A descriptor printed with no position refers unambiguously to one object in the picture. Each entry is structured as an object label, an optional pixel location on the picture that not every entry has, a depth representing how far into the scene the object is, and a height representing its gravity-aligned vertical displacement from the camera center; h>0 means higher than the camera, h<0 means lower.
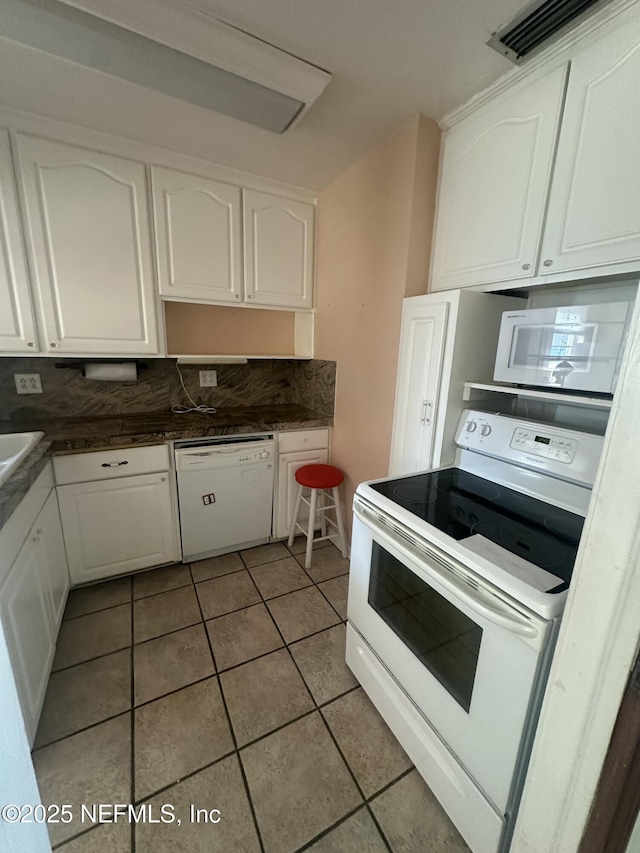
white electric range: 0.83 -0.67
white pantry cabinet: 1.45 -0.03
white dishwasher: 2.03 -0.89
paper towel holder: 2.07 -0.13
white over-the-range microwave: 1.05 +0.03
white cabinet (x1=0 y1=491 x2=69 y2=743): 1.09 -0.98
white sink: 1.61 -0.48
